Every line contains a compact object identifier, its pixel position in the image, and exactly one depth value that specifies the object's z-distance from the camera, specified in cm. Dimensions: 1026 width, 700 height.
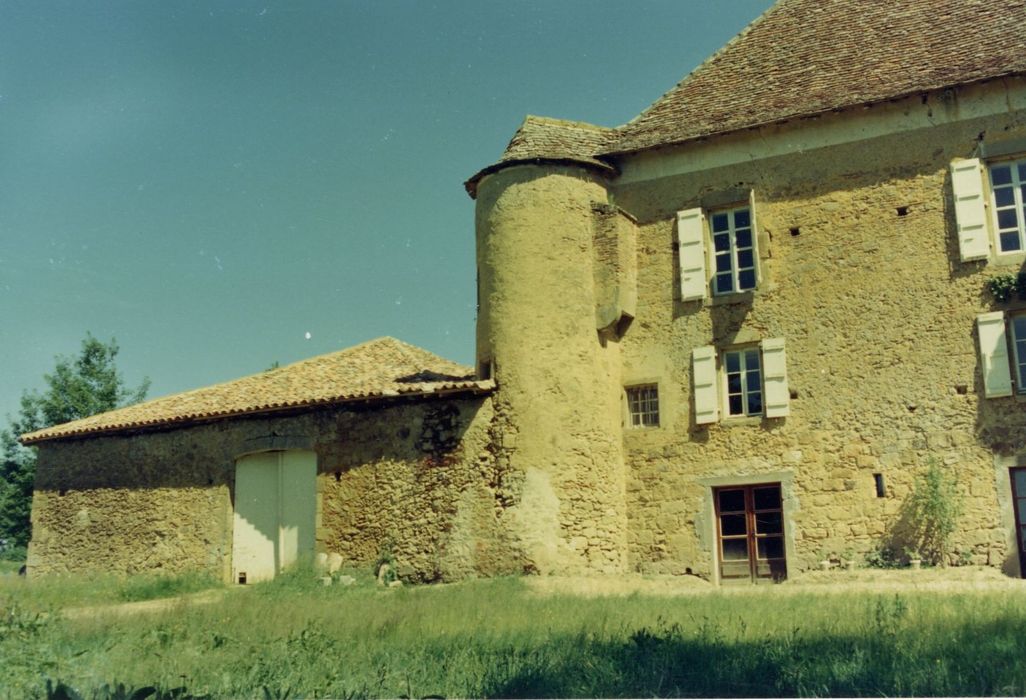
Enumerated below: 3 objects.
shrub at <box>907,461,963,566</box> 1445
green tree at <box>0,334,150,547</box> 2939
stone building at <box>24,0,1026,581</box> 1502
